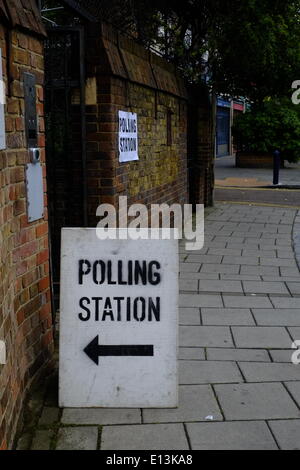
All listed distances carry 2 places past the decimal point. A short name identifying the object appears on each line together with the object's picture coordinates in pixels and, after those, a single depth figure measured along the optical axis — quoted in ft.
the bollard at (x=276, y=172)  58.54
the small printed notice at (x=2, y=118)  9.55
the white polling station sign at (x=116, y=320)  11.15
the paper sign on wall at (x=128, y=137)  19.54
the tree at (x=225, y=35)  34.58
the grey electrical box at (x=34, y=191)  12.10
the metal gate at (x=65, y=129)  17.89
